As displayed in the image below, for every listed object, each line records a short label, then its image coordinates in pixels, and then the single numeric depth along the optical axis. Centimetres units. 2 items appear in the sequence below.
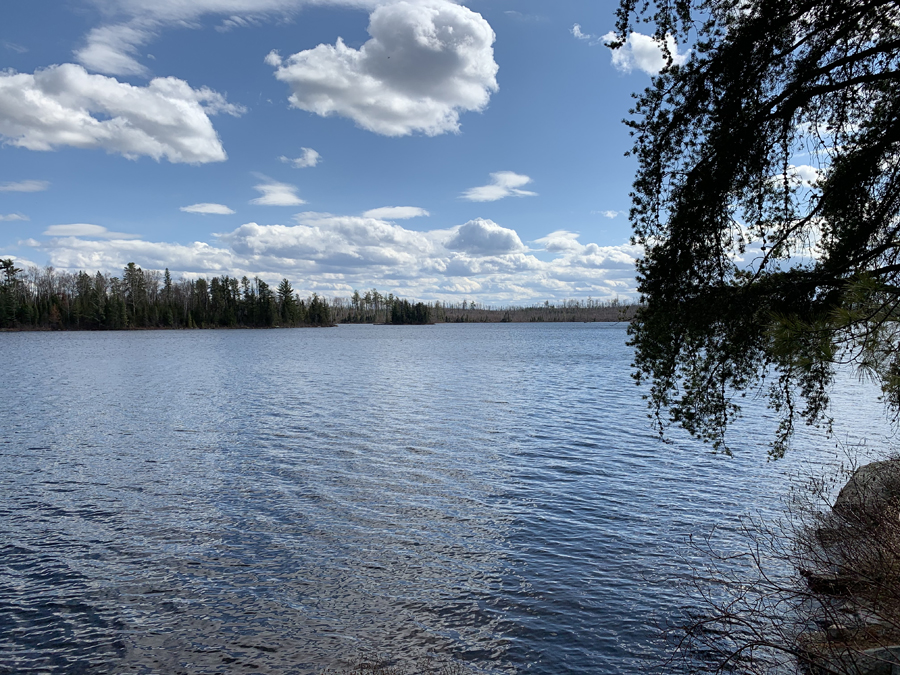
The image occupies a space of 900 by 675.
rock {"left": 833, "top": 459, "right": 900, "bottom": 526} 830
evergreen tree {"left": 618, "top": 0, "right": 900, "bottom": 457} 682
